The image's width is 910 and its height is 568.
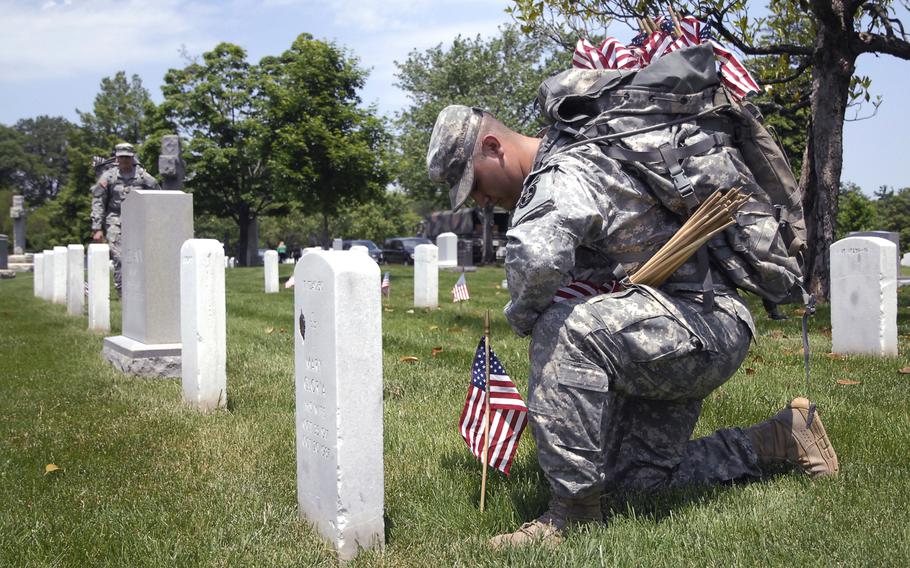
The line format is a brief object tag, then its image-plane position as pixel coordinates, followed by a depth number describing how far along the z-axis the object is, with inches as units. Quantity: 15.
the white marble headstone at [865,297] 294.5
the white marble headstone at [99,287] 396.8
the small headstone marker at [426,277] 529.3
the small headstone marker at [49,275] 654.5
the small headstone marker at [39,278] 703.1
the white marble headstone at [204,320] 219.5
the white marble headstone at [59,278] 618.8
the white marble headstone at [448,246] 1013.7
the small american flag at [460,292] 542.0
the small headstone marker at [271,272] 724.7
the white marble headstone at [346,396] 115.0
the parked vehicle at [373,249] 1679.4
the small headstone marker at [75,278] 495.8
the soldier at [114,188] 513.7
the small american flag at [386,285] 569.8
